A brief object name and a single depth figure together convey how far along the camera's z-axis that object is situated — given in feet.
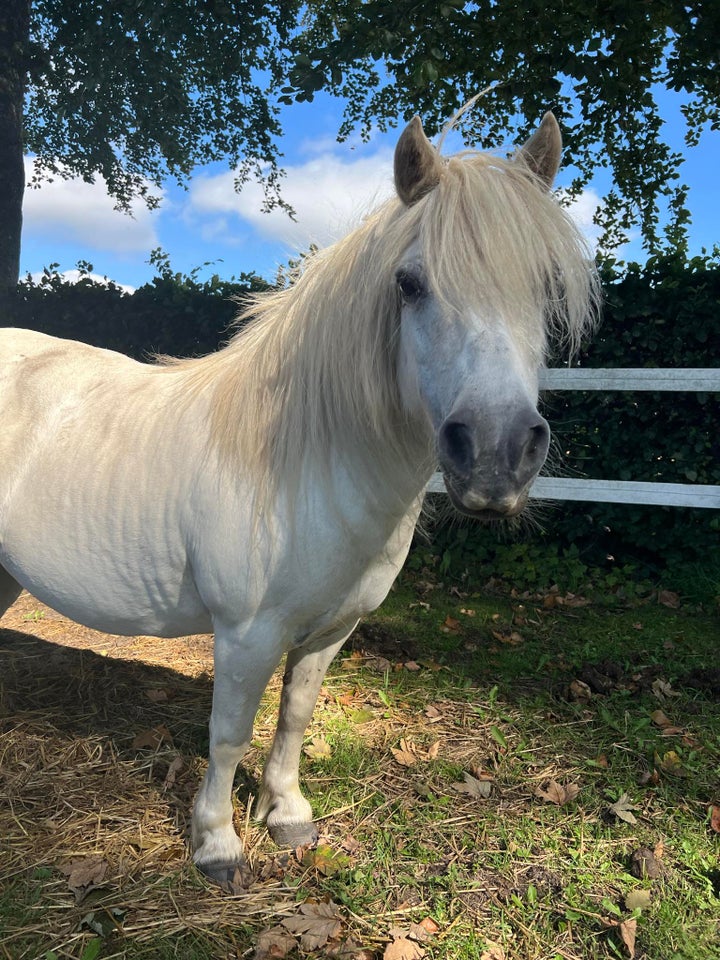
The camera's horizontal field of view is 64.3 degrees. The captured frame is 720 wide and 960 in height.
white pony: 4.30
